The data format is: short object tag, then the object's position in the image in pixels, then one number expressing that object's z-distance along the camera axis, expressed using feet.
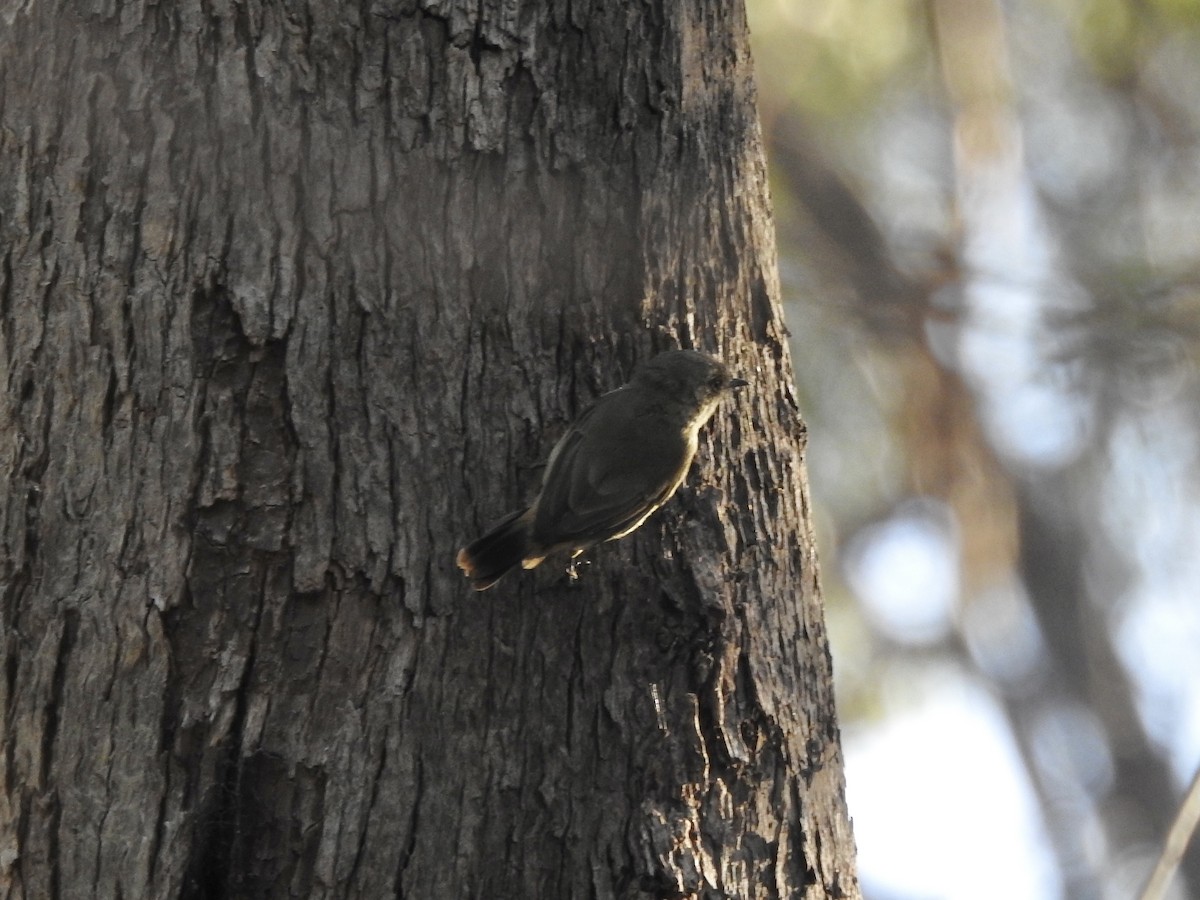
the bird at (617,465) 19.38
